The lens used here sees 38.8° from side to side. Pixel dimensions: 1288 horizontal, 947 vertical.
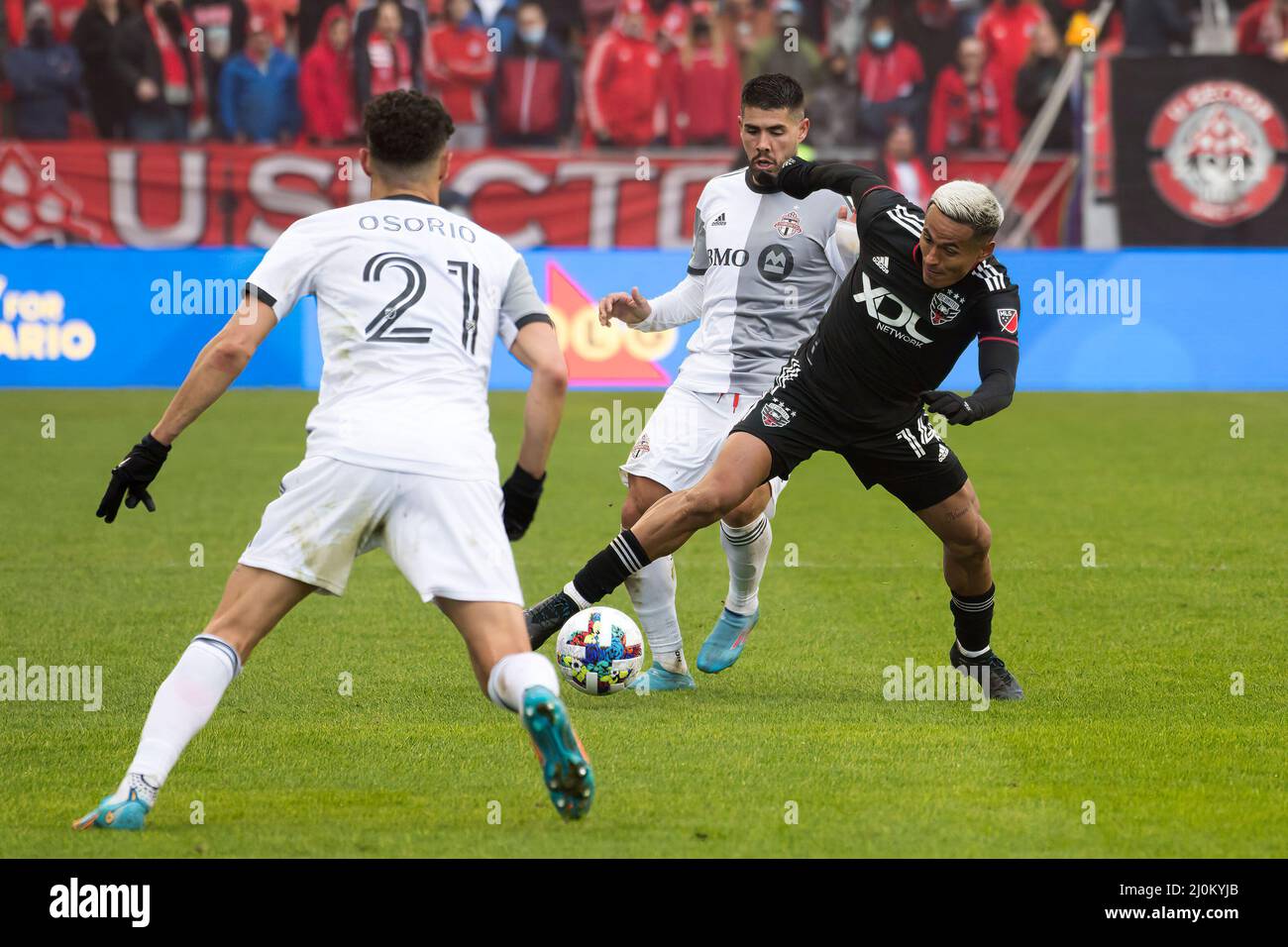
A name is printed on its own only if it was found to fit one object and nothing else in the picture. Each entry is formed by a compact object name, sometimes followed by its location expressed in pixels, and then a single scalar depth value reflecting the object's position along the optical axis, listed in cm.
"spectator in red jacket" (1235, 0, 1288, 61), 2162
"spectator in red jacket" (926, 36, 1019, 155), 2127
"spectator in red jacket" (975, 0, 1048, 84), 2150
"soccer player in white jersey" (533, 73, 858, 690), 737
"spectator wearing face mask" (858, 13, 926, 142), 2130
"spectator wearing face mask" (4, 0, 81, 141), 2052
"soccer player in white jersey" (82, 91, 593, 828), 487
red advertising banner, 1998
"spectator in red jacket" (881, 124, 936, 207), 2041
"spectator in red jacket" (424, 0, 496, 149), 2072
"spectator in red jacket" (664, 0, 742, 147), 2109
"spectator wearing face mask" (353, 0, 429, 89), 2025
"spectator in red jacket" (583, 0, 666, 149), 2094
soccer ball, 703
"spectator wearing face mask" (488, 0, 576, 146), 2103
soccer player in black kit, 651
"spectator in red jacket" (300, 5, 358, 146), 2053
